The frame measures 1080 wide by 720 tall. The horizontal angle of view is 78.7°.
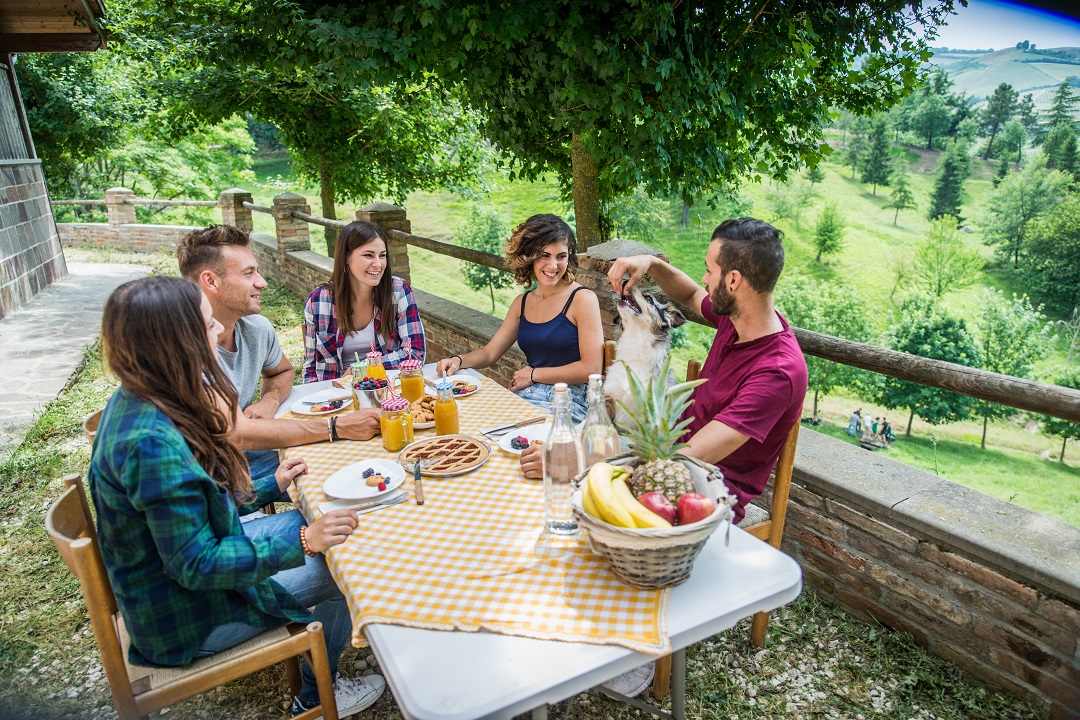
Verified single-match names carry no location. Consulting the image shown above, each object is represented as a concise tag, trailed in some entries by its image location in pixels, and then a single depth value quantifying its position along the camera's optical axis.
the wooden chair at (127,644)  1.38
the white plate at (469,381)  2.53
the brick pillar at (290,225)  8.53
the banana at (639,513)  1.19
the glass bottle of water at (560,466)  1.50
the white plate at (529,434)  1.96
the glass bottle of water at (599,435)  1.52
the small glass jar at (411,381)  2.33
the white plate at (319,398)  2.37
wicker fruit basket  1.14
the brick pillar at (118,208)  13.08
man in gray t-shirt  2.42
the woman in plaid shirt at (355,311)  2.99
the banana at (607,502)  1.19
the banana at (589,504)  1.23
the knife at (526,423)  2.12
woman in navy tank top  2.78
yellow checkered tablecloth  1.18
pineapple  1.26
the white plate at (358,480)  1.68
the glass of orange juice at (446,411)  2.10
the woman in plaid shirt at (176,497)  1.33
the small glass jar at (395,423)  2.00
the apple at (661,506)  1.22
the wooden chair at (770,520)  2.03
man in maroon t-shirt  1.79
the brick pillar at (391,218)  6.15
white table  1.02
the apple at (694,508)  1.19
